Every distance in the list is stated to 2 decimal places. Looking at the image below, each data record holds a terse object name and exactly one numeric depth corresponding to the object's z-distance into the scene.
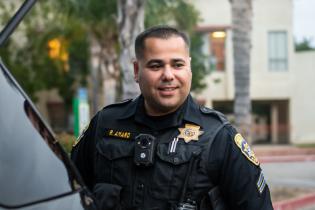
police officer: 2.03
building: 31.05
